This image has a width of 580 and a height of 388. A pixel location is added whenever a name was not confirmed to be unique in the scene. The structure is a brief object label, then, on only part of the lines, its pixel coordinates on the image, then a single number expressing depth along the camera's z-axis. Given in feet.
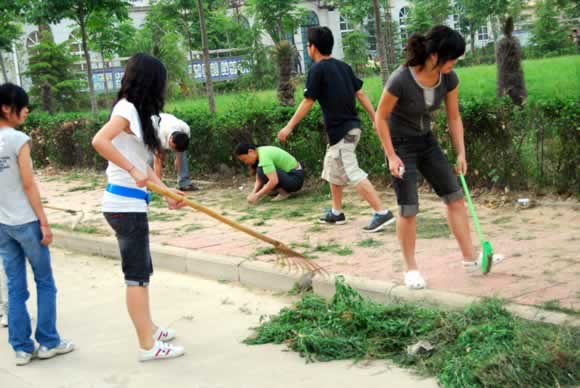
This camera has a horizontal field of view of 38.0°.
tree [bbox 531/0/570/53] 142.61
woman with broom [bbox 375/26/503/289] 17.34
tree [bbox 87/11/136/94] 80.74
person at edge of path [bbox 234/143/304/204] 30.86
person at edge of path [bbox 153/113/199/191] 32.22
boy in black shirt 25.09
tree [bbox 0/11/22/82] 68.97
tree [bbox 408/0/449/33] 145.28
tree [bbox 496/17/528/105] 52.06
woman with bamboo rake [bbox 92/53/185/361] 15.19
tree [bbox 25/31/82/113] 96.78
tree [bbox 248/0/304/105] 112.47
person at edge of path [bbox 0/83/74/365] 16.34
